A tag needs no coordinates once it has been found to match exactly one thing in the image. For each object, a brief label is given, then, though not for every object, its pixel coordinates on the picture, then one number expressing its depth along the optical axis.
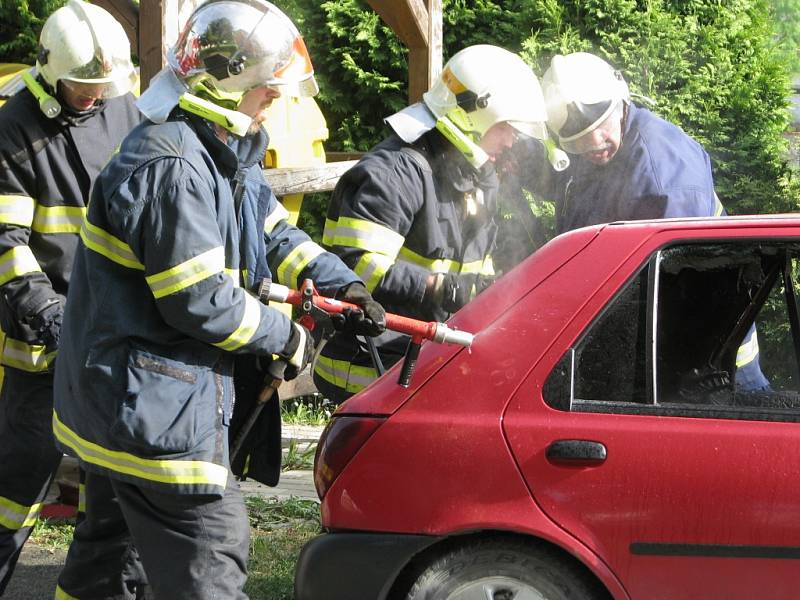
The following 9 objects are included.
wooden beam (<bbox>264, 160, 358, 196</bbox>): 12.11
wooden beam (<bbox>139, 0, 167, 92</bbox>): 9.84
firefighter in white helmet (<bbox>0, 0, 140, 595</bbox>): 8.04
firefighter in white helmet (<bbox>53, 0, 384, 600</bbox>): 5.83
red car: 5.59
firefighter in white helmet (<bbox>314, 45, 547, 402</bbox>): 7.91
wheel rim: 5.70
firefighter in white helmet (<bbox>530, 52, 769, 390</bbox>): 8.00
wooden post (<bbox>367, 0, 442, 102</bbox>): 12.56
